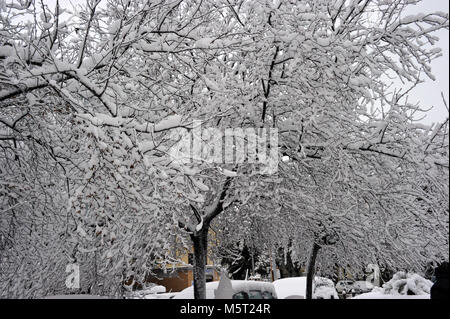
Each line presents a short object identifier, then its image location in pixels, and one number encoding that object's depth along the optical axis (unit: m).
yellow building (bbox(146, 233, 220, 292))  28.92
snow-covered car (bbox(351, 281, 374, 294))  31.00
